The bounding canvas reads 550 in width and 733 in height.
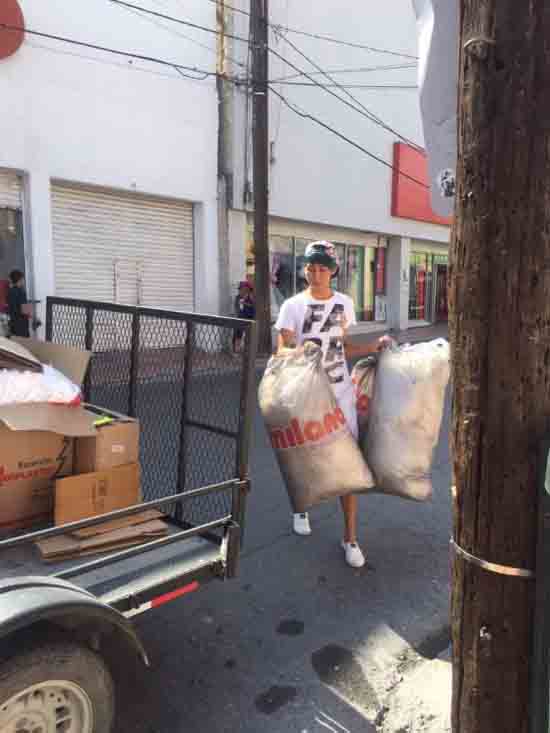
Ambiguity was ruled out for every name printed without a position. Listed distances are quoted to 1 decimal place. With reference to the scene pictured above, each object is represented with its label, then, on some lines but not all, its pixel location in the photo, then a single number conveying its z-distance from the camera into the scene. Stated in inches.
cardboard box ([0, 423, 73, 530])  108.6
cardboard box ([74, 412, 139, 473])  114.3
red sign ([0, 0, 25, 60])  395.9
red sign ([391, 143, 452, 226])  762.9
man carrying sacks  148.9
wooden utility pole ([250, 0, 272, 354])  494.9
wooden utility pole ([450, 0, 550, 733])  61.7
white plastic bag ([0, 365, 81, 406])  102.8
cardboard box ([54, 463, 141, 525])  107.7
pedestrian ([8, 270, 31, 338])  395.2
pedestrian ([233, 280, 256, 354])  526.9
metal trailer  77.4
